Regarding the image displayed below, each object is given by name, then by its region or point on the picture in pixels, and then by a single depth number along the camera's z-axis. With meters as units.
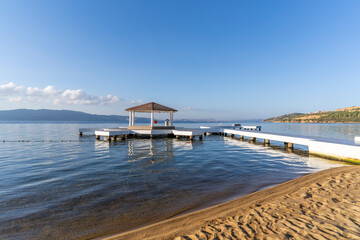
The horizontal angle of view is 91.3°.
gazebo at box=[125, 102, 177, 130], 21.97
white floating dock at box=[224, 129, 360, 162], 9.25
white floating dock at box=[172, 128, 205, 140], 19.86
